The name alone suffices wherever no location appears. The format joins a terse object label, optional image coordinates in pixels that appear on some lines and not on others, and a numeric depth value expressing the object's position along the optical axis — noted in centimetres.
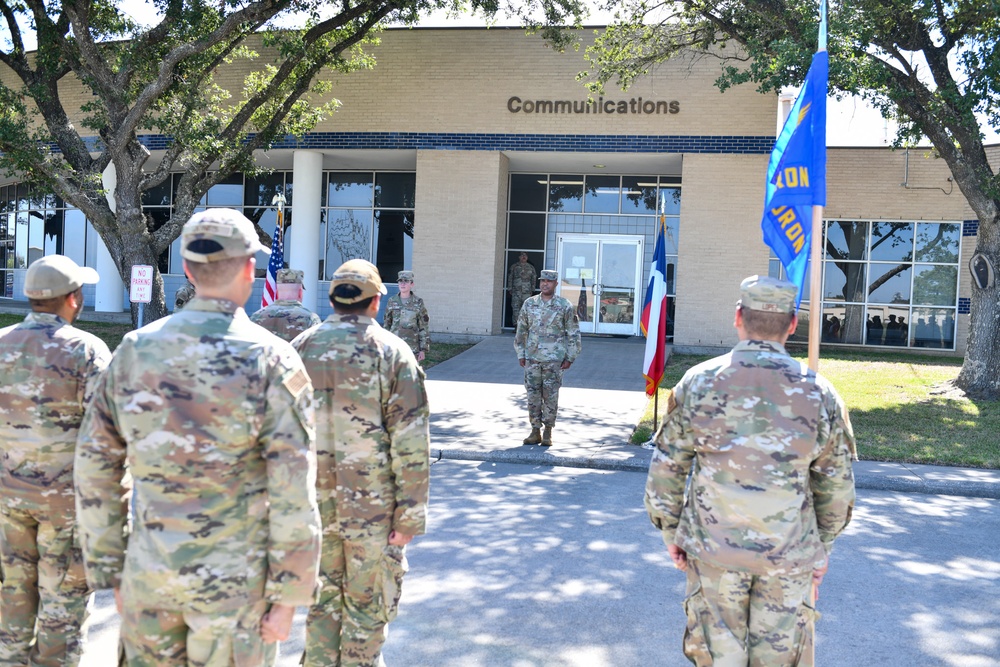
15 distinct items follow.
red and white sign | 1395
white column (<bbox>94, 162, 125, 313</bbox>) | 2416
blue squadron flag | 564
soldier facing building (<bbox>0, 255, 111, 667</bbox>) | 363
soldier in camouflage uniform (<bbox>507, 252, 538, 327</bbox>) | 2232
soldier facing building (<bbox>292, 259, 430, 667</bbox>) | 365
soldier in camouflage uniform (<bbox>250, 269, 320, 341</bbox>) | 657
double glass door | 2212
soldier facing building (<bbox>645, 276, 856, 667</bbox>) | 323
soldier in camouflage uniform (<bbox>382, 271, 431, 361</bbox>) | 1171
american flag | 1388
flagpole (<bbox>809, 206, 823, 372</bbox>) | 459
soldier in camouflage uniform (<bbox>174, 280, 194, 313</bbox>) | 1196
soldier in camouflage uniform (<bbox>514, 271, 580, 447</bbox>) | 1016
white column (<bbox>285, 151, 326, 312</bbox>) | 2205
